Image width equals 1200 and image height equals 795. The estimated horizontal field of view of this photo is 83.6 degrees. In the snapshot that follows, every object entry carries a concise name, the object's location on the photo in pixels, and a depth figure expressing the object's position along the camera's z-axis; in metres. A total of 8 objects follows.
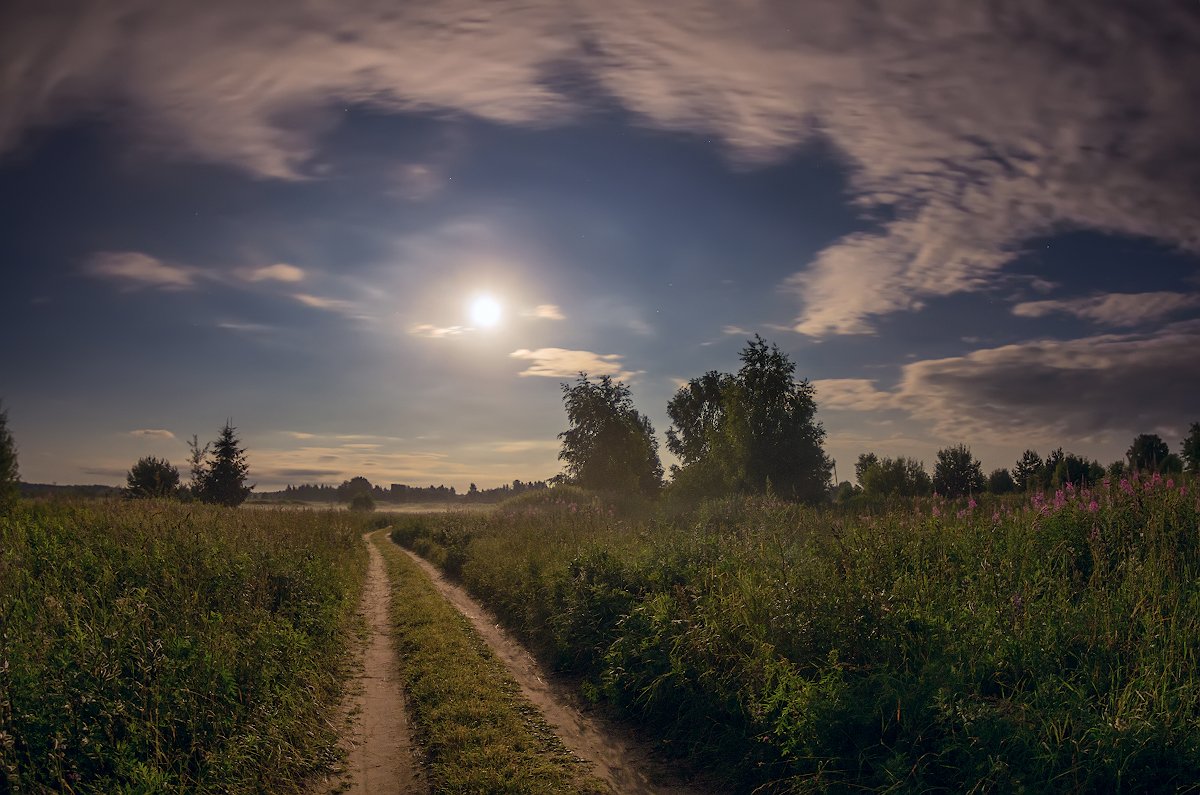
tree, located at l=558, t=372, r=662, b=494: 64.62
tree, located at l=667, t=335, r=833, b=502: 43.22
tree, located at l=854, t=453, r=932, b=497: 48.31
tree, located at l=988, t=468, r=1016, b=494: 45.98
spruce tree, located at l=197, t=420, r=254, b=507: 52.34
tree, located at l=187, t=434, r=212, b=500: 51.00
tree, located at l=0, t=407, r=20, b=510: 22.03
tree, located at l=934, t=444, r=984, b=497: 42.50
